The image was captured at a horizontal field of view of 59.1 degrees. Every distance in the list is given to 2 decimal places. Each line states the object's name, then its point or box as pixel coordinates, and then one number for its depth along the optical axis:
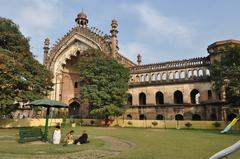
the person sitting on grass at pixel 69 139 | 11.68
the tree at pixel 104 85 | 26.12
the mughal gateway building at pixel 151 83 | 26.86
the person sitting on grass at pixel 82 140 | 11.89
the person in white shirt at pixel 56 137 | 11.95
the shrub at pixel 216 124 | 23.66
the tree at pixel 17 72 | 20.34
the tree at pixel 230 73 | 18.72
